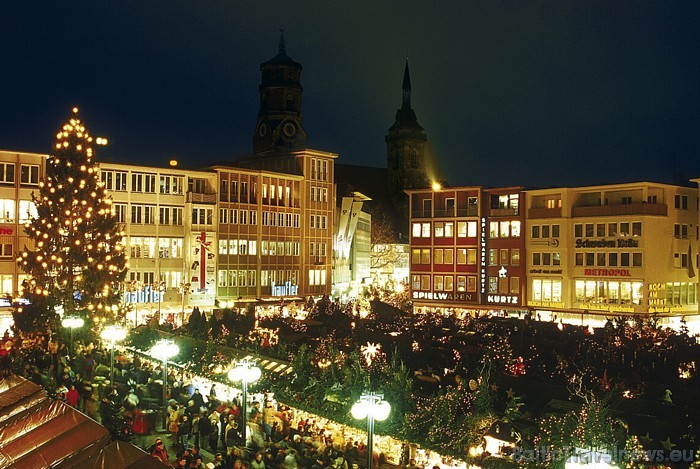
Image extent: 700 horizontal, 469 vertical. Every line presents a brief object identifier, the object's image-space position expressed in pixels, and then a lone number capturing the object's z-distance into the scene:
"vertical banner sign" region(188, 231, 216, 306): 50.16
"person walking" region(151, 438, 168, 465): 15.29
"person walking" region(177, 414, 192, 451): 18.88
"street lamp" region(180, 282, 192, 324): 48.59
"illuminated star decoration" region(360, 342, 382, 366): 25.69
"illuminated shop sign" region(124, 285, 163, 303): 47.28
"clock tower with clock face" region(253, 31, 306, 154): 84.50
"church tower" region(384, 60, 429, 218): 116.69
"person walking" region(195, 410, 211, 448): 18.91
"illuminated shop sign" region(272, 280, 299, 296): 55.47
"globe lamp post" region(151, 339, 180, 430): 21.83
